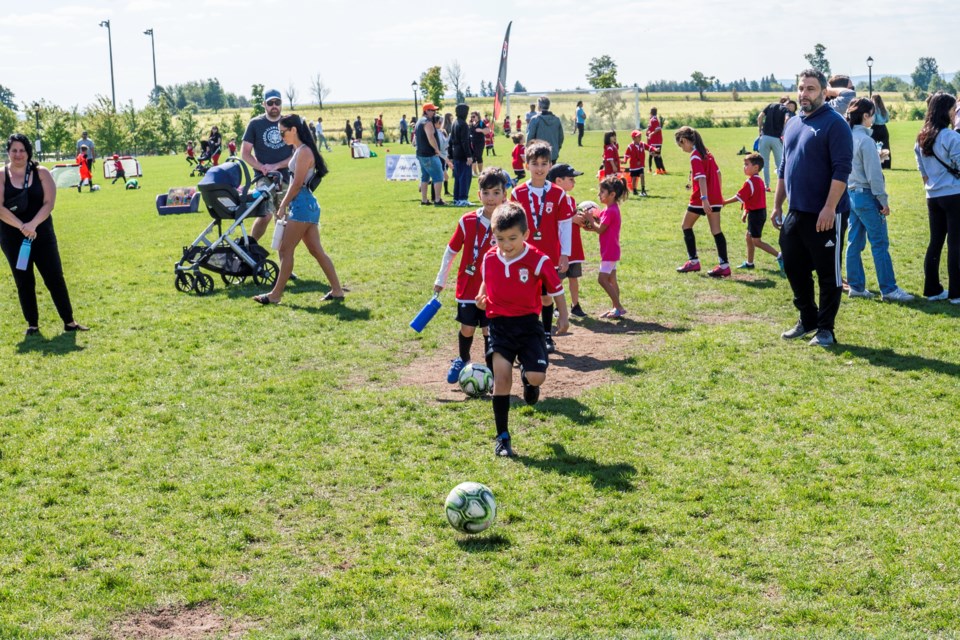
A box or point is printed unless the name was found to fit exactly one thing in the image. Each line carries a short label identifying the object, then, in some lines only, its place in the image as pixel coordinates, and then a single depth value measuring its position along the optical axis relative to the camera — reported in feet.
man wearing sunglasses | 43.50
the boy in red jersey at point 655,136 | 92.84
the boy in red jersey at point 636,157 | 74.73
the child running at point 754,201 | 42.32
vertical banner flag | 138.00
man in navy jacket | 29.50
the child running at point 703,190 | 40.93
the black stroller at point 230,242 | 41.32
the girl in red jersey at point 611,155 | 72.54
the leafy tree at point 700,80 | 420.77
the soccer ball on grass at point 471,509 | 17.95
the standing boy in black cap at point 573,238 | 32.53
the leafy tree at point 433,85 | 267.80
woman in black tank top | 34.68
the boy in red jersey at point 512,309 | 22.47
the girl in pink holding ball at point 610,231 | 34.50
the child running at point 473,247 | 25.25
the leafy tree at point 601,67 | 404.30
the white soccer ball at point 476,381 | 26.94
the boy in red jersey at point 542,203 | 29.09
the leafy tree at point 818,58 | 439.71
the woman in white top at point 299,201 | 37.37
